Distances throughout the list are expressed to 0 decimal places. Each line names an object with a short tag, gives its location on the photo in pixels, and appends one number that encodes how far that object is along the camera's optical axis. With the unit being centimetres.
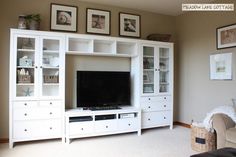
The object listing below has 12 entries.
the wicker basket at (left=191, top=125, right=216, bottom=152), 305
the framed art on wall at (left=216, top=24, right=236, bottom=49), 362
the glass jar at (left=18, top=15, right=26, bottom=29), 341
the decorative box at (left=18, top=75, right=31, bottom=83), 338
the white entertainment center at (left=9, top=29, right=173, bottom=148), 334
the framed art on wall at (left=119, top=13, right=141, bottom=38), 442
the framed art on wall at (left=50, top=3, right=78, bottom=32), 387
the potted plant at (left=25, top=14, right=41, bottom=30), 348
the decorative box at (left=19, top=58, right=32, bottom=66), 339
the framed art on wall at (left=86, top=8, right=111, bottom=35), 413
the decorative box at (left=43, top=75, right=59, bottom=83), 353
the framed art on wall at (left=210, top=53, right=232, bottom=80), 367
